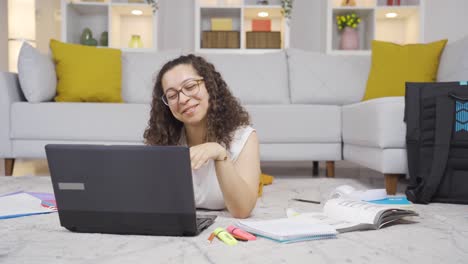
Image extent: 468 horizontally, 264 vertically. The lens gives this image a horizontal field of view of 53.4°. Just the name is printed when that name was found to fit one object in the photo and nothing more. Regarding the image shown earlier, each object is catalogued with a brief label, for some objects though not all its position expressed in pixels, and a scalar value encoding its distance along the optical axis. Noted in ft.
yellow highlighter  3.96
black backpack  6.32
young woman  4.62
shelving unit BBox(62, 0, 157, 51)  14.21
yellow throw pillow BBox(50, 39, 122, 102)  10.07
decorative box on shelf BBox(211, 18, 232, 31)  14.65
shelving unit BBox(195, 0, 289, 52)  14.40
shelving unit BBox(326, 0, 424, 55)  13.94
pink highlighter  4.09
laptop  3.49
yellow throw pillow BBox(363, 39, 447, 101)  9.69
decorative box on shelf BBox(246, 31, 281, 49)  14.43
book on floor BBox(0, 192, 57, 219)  5.18
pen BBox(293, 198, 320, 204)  6.70
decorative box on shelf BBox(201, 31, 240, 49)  14.52
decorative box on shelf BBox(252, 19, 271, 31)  14.76
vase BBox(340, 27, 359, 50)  14.20
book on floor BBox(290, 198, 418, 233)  4.56
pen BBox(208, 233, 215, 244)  3.99
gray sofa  9.18
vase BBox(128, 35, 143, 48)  14.58
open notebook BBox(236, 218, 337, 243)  4.01
